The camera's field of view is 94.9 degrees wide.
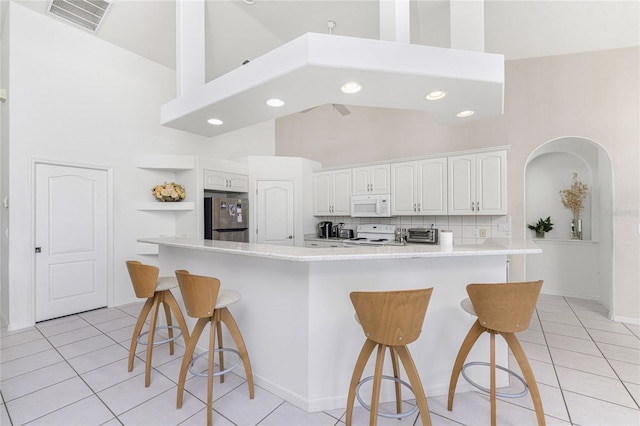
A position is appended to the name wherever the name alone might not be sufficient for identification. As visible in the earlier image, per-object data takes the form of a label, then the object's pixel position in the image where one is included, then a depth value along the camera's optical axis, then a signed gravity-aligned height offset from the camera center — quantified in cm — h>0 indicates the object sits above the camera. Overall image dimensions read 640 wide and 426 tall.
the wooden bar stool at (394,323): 144 -56
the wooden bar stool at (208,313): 177 -63
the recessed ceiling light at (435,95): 184 +75
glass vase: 424 -24
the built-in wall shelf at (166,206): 418 +10
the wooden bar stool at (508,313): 160 -56
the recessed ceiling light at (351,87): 173 +75
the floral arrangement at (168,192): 416 +30
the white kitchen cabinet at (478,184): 373 +37
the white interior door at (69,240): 343 -33
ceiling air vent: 324 +232
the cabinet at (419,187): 411 +36
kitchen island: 189 -66
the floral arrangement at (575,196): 418 +22
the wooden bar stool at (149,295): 219 -66
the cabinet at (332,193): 495 +34
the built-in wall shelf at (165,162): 421 +73
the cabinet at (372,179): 453 +52
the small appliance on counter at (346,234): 503 -37
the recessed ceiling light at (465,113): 215 +73
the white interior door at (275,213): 498 -1
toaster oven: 412 -33
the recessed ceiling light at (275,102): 195 +74
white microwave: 448 +11
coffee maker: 518 -29
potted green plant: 438 -22
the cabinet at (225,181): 439 +50
